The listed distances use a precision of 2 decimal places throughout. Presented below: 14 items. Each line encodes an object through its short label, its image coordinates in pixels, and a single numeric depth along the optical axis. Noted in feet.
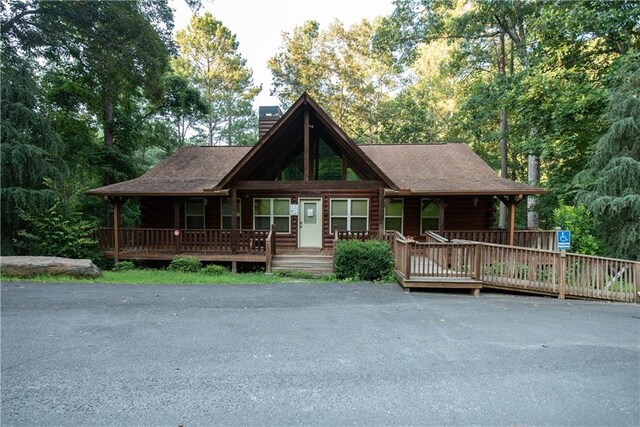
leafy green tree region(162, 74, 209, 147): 61.46
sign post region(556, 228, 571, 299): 25.93
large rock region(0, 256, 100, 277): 29.45
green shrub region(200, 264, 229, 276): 36.32
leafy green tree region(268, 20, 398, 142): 91.40
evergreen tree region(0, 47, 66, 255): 38.60
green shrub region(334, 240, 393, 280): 32.58
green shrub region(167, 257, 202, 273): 37.58
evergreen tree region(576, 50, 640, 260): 34.76
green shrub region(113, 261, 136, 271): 38.78
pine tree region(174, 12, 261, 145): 89.61
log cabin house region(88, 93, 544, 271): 39.06
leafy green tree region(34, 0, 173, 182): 42.78
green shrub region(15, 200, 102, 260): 37.68
